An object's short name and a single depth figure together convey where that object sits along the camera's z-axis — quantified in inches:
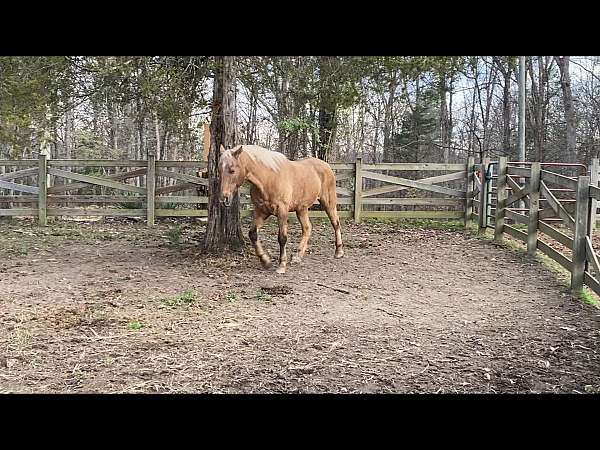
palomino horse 246.8
